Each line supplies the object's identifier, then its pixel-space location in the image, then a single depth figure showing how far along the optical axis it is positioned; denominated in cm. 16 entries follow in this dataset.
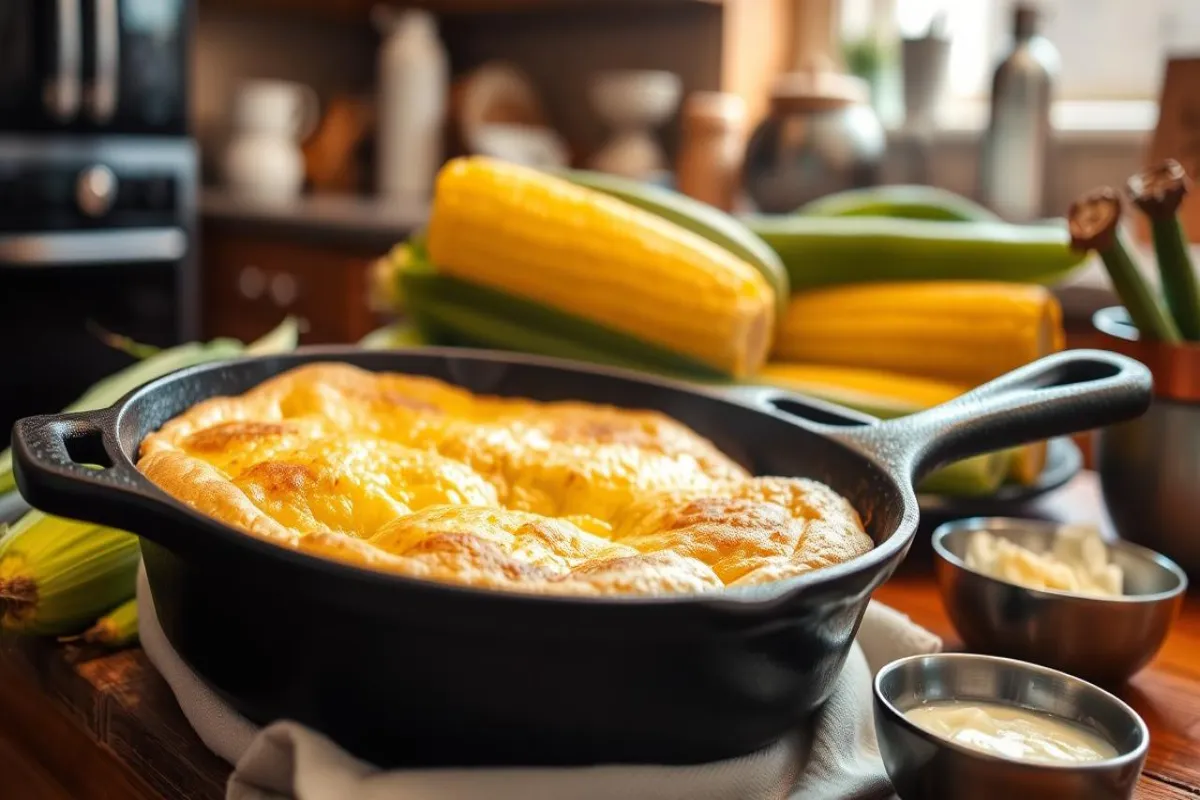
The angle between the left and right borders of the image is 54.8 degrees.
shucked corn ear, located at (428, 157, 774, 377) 104
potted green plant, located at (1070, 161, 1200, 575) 84
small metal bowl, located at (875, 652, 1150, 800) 46
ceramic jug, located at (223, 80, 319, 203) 328
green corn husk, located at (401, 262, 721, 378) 109
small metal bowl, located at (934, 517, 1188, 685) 67
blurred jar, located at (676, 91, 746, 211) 230
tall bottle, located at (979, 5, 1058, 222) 230
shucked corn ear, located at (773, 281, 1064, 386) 105
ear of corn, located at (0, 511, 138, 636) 65
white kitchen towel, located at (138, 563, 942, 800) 47
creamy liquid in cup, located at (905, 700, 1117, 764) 52
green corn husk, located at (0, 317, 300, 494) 87
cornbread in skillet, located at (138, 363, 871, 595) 52
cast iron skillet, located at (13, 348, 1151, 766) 42
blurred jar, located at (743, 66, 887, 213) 228
